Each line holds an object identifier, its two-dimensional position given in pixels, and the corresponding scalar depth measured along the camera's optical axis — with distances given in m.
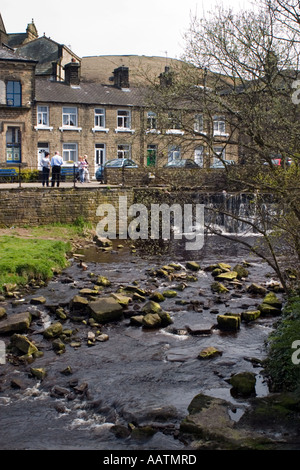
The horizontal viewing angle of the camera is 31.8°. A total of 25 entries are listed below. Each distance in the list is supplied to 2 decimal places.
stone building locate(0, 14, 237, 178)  38.59
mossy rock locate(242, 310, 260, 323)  12.36
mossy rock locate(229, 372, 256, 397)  8.59
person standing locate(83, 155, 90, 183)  31.23
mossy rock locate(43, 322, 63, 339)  11.17
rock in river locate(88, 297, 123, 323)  12.31
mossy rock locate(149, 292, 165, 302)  14.10
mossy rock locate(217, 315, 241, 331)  11.70
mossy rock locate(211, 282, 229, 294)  15.13
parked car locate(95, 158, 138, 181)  31.36
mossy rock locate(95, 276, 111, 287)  15.70
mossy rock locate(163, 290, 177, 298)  14.56
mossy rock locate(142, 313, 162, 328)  11.95
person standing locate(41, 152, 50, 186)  26.05
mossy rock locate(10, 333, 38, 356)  10.26
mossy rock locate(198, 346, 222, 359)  10.21
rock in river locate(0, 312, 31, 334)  11.40
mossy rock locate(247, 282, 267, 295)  14.89
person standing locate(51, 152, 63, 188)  25.89
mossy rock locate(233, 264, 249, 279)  16.97
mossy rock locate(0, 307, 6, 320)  12.22
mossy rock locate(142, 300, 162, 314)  12.66
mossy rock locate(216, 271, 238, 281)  16.47
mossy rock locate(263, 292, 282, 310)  13.11
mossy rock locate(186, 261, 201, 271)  18.36
